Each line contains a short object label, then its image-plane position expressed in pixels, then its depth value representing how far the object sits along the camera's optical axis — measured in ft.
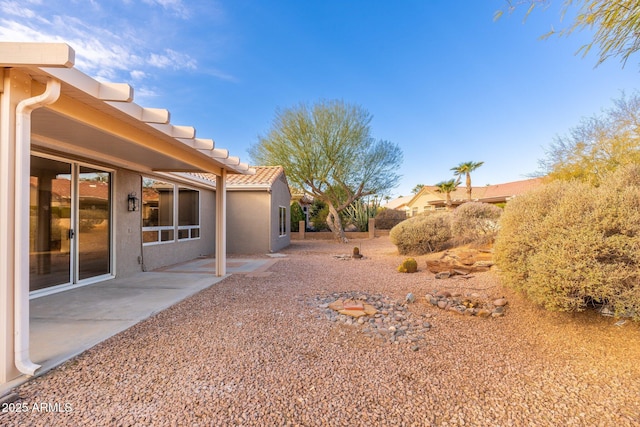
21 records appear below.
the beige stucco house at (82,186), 8.91
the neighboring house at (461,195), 94.74
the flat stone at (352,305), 16.40
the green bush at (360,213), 74.23
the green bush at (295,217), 71.67
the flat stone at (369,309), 15.90
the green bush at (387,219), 76.54
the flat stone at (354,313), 15.72
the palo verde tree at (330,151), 57.00
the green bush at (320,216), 75.82
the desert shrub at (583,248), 11.64
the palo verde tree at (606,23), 12.28
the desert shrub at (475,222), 33.91
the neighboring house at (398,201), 169.73
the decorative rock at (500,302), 16.53
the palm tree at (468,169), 96.07
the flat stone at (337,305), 16.68
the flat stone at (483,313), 15.64
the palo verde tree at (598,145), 26.48
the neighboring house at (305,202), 76.69
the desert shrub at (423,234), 37.88
